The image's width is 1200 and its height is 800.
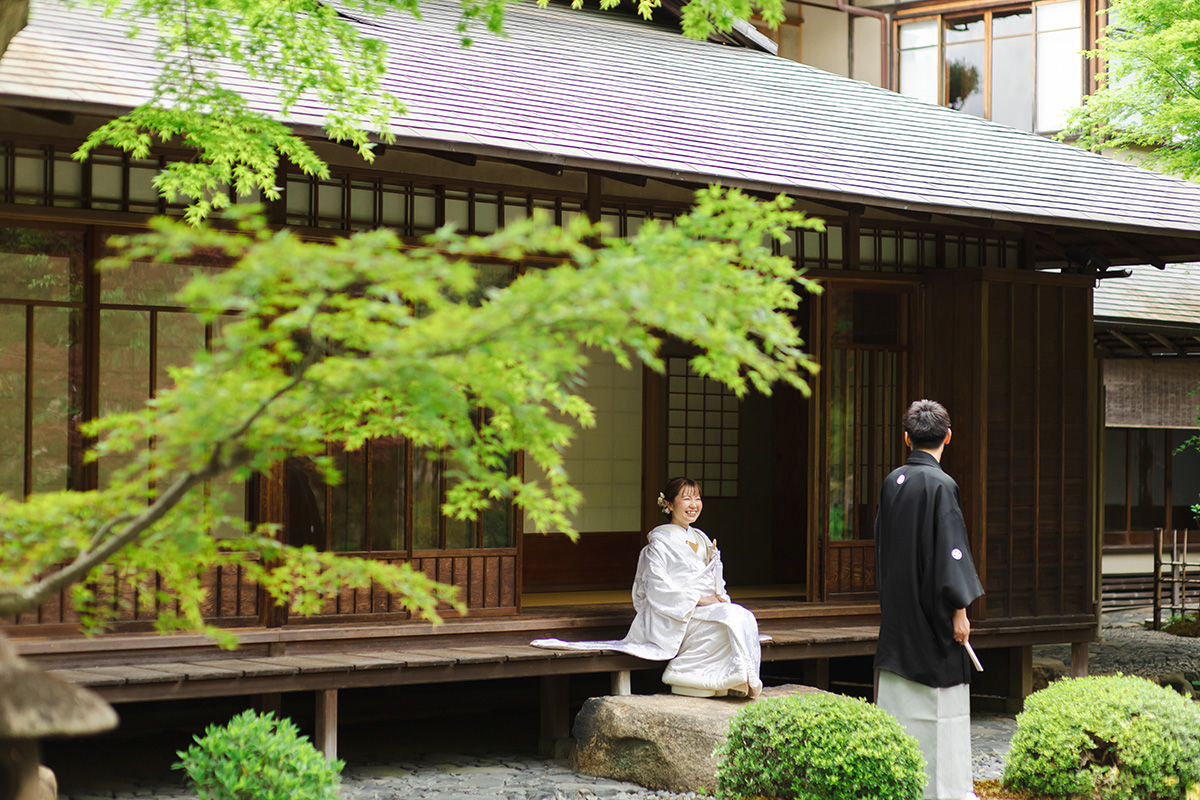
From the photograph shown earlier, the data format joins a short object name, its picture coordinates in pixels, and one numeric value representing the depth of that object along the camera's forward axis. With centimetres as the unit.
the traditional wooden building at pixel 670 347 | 729
